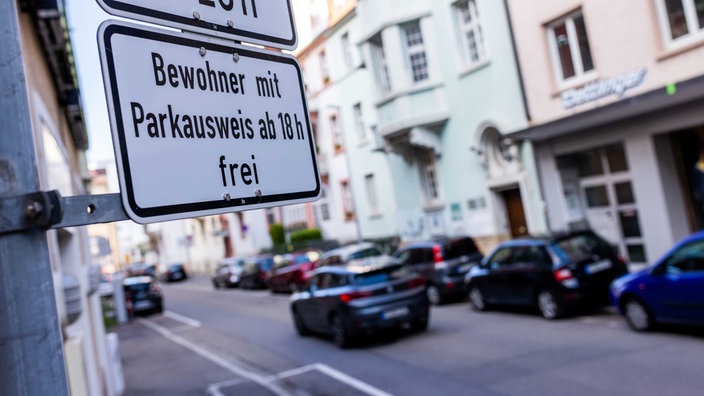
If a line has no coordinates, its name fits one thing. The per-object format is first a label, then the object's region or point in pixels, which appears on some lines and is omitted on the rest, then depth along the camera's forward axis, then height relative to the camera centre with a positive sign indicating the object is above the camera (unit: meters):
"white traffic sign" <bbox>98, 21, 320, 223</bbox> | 1.53 +0.34
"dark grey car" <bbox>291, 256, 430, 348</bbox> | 11.50 -1.45
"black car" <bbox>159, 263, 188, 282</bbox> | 28.39 -0.92
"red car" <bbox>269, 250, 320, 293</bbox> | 23.45 -1.32
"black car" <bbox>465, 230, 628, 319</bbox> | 11.20 -1.51
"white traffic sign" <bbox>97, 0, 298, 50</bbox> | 1.63 +0.66
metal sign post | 1.29 +0.00
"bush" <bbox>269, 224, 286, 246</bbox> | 30.11 +0.16
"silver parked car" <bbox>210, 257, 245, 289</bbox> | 27.70 -1.27
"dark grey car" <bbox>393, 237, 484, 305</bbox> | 15.34 -1.35
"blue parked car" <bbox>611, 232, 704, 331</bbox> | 8.39 -1.66
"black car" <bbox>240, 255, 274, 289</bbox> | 27.27 -1.31
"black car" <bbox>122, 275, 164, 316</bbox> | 23.86 -1.35
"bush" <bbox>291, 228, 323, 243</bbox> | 29.31 -0.11
